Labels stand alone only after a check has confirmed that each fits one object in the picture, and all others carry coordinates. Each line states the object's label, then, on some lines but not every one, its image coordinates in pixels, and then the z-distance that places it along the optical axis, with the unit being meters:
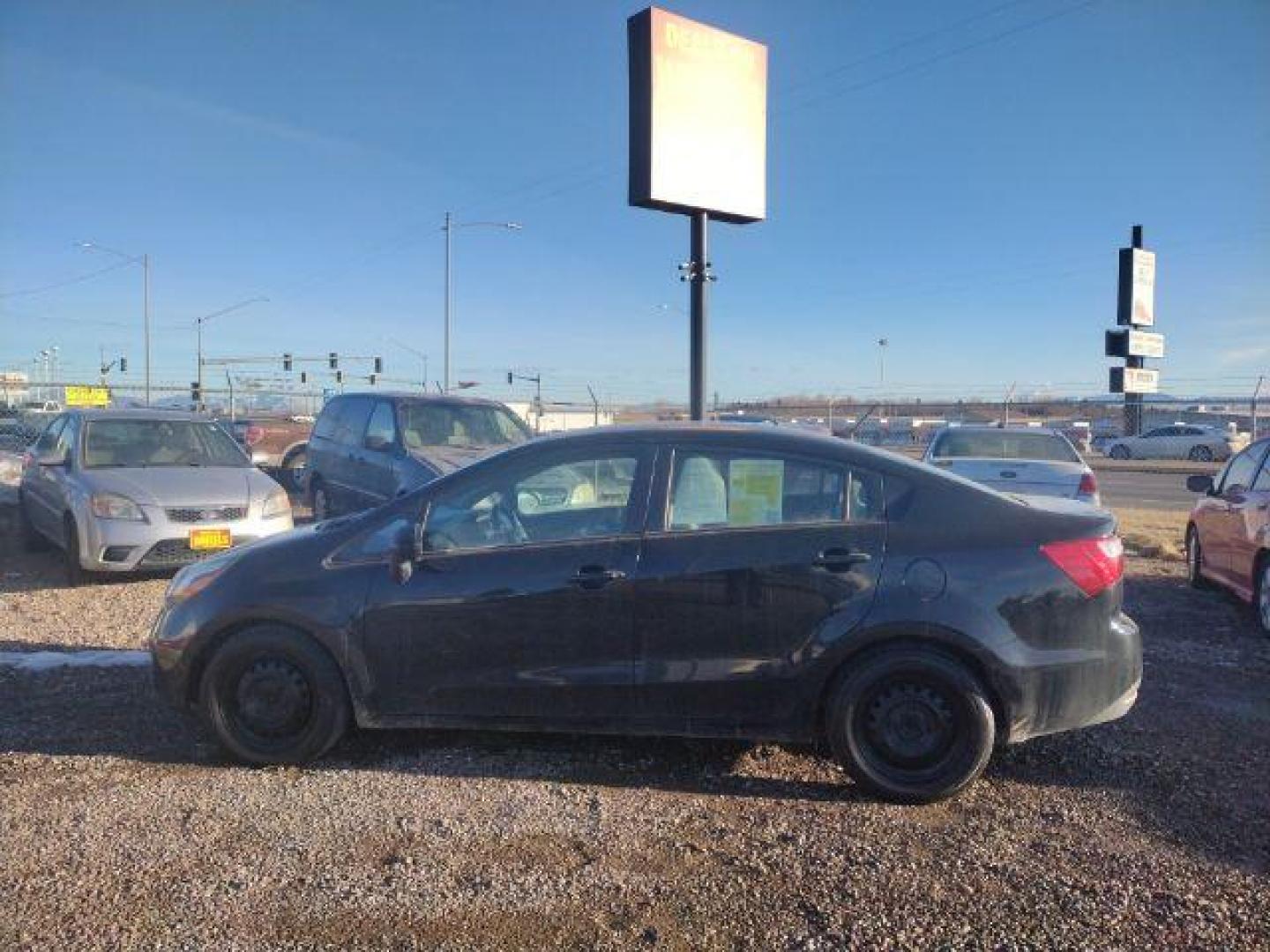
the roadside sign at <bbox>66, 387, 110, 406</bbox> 40.09
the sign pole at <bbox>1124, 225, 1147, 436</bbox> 25.95
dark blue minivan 9.84
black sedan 4.02
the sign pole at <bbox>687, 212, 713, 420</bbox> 12.11
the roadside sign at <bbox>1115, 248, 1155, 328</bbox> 25.27
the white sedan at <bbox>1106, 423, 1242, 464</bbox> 37.88
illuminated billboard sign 11.89
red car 7.18
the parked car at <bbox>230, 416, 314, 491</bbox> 17.30
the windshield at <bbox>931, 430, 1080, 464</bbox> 11.25
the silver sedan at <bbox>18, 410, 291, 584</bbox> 8.16
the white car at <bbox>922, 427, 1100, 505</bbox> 9.91
